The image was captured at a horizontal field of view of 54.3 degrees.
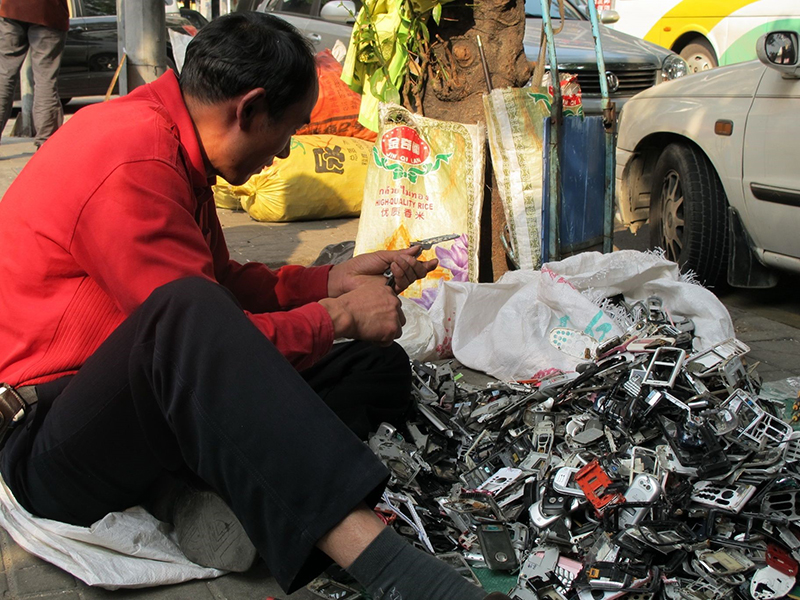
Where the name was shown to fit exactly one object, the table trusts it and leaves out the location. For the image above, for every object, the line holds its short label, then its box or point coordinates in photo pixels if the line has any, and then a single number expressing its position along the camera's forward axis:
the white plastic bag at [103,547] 1.91
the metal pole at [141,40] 4.90
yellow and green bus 9.23
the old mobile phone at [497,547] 2.03
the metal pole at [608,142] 4.07
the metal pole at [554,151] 3.74
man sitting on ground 1.53
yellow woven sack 5.96
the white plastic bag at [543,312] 3.33
